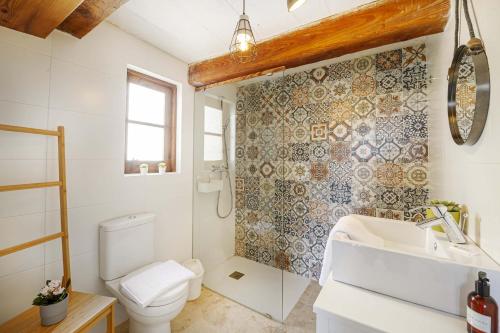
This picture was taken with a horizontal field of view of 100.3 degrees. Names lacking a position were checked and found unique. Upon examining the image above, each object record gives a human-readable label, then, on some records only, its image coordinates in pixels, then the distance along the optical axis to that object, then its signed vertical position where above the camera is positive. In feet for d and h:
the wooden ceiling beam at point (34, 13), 3.48 +2.67
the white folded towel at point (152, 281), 4.46 -2.70
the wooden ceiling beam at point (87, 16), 4.00 +3.05
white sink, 2.78 -1.54
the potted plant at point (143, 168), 6.19 -0.08
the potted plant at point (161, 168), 6.71 -0.08
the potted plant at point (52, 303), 3.50 -2.35
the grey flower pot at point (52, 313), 3.50 -2.52
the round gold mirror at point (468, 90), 3.04 +1.28
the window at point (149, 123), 6.26 +1.39
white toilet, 4.50 -2.54
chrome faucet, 3.37 -0.96
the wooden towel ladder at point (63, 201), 4.29 -0.75
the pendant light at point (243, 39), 3.55 +2.26
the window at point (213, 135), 8.35 +1.26
